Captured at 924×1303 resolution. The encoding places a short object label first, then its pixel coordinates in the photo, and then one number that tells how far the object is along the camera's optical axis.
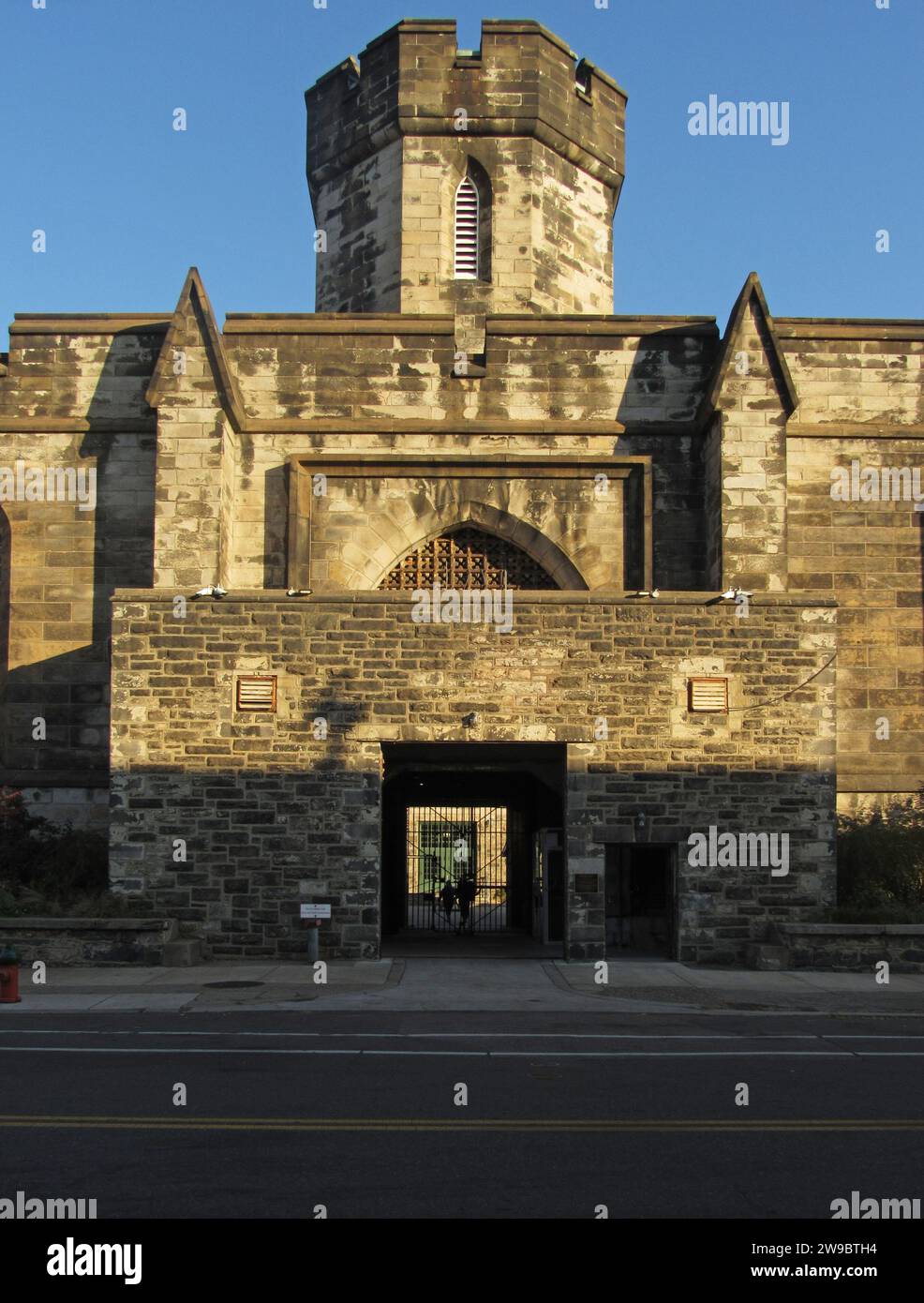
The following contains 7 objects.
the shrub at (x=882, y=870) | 18.23
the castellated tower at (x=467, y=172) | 25.33
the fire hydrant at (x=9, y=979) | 14.19
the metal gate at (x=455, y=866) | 30.69
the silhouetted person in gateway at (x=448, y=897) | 29.12
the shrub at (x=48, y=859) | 18.95
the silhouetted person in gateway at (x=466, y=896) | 27.19
